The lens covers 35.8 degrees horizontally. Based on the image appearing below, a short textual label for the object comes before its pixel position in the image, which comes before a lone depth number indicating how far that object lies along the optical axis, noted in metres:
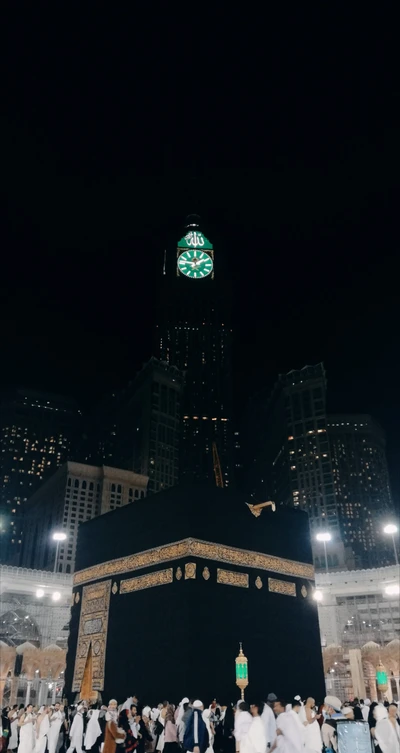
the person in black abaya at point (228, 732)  11.81
